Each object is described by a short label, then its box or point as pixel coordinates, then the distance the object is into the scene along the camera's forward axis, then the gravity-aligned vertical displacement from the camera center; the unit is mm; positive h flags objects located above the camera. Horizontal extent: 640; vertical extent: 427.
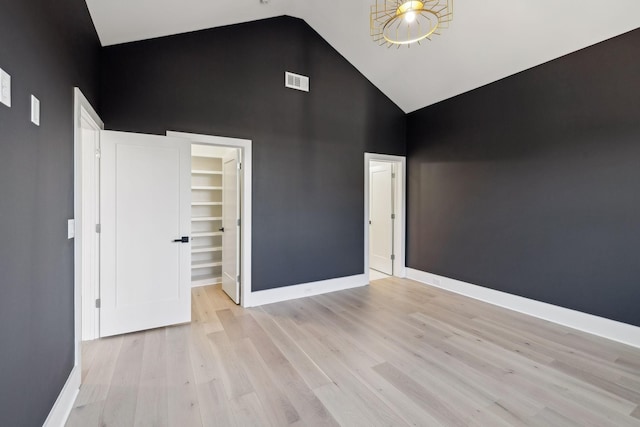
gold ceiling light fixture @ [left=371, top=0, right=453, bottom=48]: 1937 +2243
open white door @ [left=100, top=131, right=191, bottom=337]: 2859 -232
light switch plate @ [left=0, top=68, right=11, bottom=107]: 1147 +505
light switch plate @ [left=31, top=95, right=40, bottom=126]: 1426 +510
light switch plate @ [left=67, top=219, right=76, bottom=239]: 1995 -137
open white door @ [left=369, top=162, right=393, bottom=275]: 5230 -125
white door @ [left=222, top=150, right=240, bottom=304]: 3785 -229
